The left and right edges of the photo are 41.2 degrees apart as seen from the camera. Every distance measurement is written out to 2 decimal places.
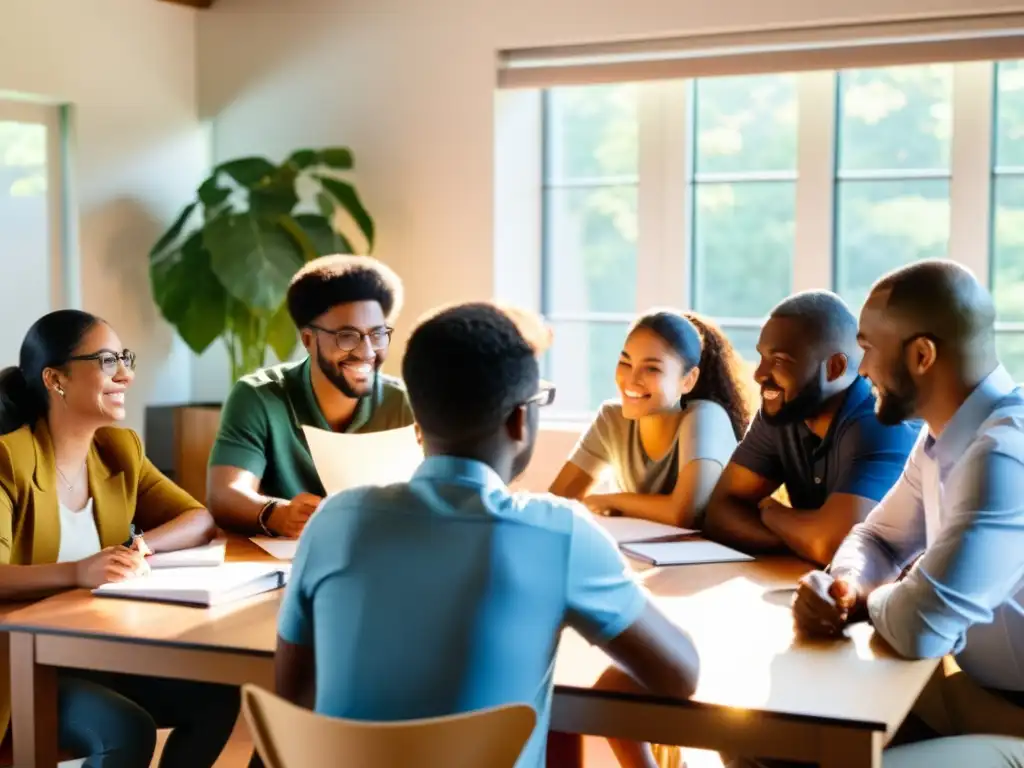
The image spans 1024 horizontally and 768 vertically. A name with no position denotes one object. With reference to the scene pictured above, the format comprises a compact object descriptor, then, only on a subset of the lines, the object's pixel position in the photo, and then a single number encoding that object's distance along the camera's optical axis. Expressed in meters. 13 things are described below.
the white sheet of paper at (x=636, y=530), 2.87
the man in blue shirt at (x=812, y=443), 2.71
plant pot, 5.16
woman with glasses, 2.47
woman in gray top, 3.06
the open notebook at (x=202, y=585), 2.31
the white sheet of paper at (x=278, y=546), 2.69
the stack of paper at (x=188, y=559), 2.57
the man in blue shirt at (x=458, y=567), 1.66
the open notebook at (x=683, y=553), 2.66
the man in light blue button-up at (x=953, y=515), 1.96
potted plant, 4.94
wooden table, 1.76
